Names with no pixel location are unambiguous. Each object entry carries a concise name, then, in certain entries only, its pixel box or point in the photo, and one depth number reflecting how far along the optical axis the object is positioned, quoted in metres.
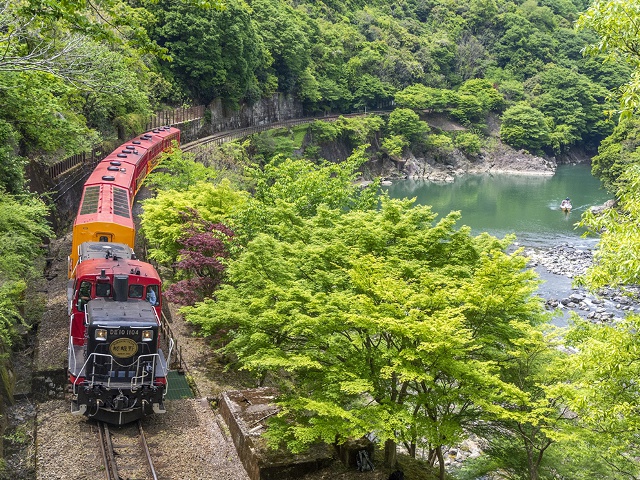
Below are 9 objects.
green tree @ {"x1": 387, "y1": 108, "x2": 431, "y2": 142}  90.94
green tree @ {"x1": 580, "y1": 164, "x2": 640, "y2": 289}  9.35
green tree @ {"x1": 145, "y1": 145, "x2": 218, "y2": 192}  34.94
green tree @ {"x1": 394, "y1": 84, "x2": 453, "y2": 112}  96.50
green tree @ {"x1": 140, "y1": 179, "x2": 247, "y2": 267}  25.42
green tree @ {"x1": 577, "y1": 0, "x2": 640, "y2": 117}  10.04
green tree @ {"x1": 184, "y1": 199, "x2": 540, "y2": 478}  13.01
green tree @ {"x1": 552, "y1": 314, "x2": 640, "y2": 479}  10.19
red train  15.54
